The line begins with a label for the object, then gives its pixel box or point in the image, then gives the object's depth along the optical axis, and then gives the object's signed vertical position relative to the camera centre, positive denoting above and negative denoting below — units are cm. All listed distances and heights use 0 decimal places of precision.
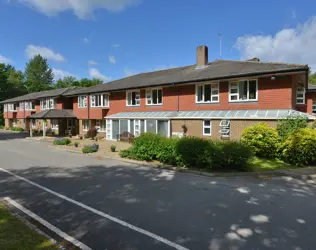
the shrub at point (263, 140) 1295 -113
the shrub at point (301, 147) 1104 -133
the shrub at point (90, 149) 1703 -216
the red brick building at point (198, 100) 1609 +195
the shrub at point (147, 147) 1273 -152
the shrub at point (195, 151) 1068 -149
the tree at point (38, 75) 7700 +1617
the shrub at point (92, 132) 2753 -148
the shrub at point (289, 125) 1352 -26
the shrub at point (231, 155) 1045 -159
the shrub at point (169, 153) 1157 -171
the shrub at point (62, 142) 2135 -203
